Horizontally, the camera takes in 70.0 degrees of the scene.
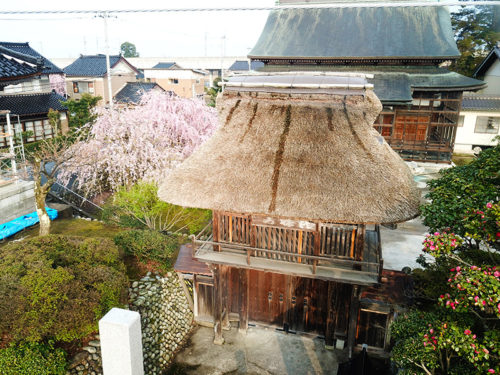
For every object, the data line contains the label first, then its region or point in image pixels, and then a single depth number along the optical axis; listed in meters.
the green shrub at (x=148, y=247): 11.15
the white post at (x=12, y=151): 13.41
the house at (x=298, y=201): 7.15
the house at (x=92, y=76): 37.94
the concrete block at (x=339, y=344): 9.11
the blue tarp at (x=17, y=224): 12.46
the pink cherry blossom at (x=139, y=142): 14.36
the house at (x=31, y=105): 24.41
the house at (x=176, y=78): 46.12
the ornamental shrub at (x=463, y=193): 5.48
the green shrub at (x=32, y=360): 6.46
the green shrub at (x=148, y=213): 12.77
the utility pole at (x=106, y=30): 18.75
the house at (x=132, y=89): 33.70
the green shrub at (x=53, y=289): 6.88
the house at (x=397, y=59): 17.86
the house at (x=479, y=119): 26.03
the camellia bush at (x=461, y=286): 4.30
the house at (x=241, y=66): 57.61
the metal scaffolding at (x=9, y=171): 13.19
